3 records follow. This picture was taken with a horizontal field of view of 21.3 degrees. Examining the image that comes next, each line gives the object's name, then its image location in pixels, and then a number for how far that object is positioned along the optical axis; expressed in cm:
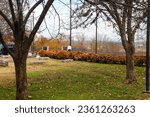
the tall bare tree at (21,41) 1052
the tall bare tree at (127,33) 1804
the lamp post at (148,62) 1486
